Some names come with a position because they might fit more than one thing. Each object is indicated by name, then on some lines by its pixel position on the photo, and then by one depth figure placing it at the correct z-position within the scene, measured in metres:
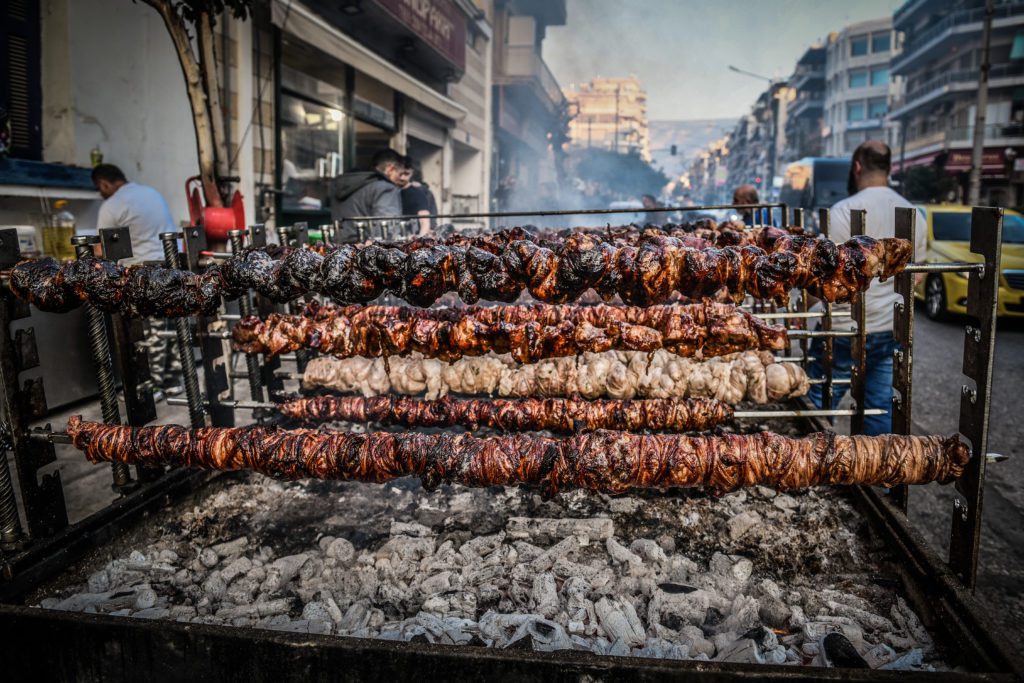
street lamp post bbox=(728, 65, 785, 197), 86.55
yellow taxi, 10.34
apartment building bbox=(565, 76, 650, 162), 113.62
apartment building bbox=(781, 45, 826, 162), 74.31
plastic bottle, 5.78
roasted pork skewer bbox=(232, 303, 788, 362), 2.98
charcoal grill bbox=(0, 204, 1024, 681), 1.72
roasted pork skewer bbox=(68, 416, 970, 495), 2.31
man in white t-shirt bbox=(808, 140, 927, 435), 4.27
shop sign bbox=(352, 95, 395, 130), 12.09
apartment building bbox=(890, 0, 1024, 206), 41.91
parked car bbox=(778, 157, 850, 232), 24.89
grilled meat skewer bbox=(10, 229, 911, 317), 2.34
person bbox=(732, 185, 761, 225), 8.65
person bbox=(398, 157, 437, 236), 9.20
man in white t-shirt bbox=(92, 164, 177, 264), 6.11
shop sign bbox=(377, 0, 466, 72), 12.43
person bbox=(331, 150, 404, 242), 7.01
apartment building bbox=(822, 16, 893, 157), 66.19
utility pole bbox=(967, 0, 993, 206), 20.62
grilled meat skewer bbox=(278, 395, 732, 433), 3.08
